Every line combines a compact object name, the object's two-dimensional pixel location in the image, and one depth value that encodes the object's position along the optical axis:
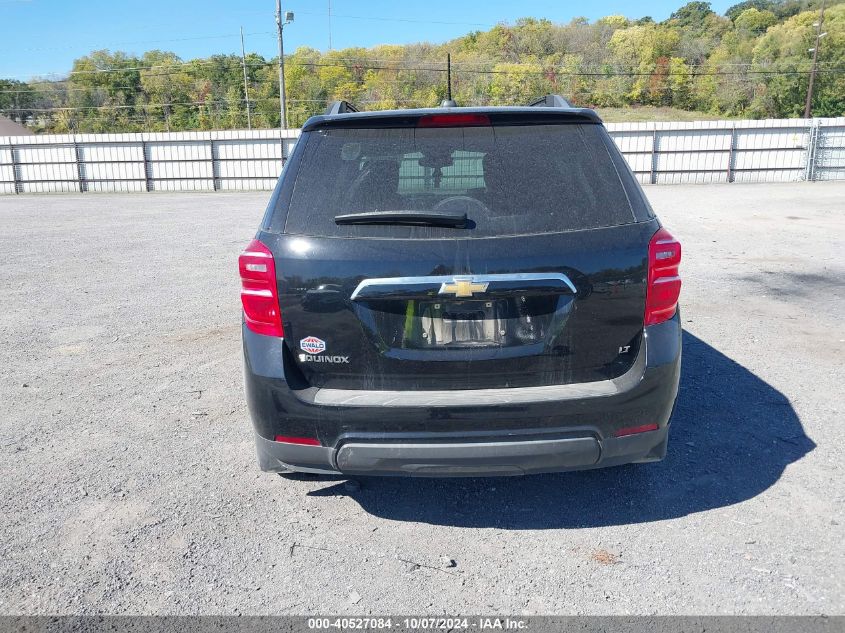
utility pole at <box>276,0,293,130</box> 36.41
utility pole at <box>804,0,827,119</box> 44.63
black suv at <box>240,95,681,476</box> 2.49
